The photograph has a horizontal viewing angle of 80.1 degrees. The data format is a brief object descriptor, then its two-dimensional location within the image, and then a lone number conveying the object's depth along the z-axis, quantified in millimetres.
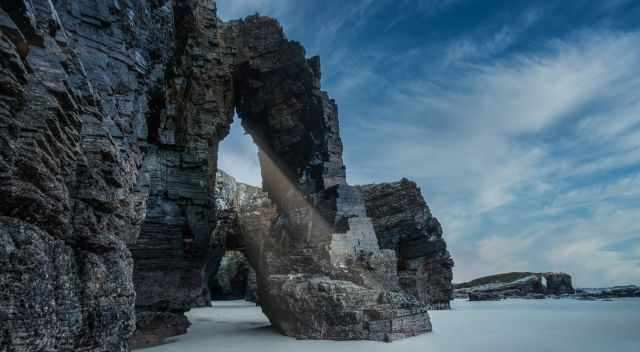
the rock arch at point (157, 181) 4656
